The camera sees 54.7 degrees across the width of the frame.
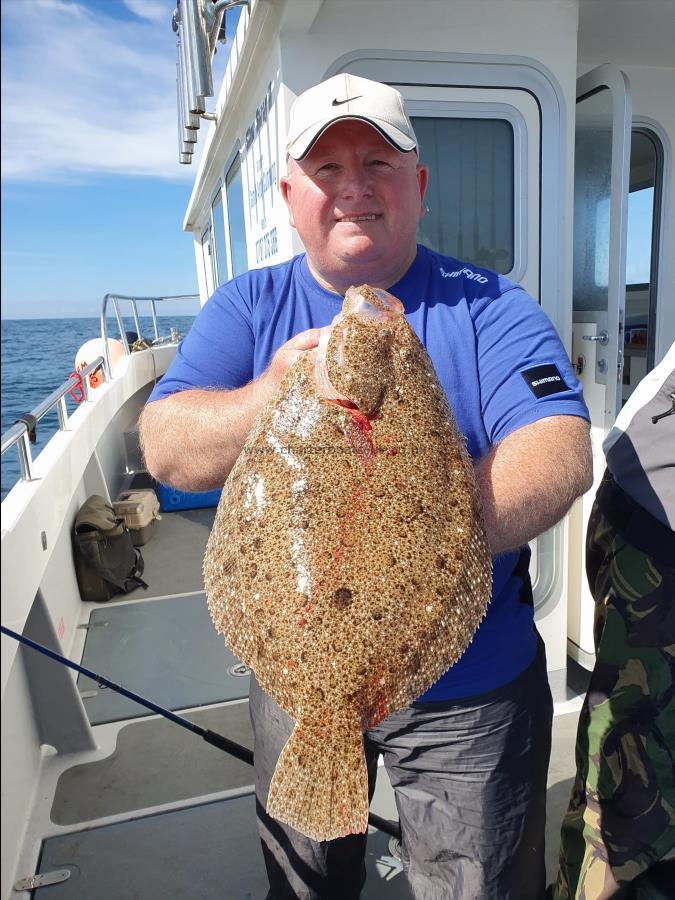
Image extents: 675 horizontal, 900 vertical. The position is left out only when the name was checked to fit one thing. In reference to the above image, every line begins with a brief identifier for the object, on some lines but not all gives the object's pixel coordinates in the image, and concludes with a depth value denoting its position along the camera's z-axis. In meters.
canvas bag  5.13
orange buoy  8.49
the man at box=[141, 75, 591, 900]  1.77
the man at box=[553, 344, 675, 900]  2.04
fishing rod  2.57
